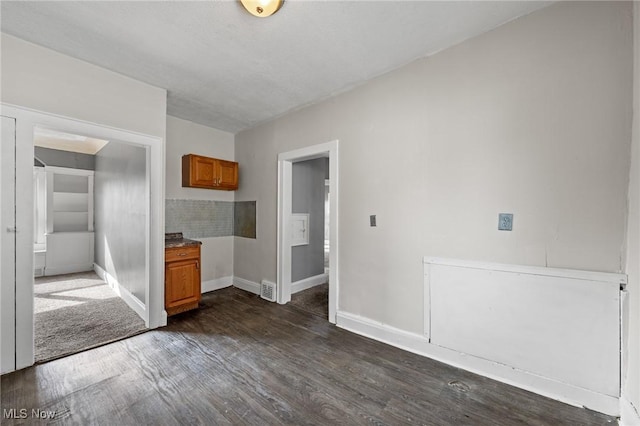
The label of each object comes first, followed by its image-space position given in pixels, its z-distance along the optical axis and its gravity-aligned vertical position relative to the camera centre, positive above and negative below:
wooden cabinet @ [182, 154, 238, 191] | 3.77 +0.62
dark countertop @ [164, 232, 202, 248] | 3.15 -0.40
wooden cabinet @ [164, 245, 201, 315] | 3.08 -0.85
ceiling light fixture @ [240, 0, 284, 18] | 1.65 +1.37
